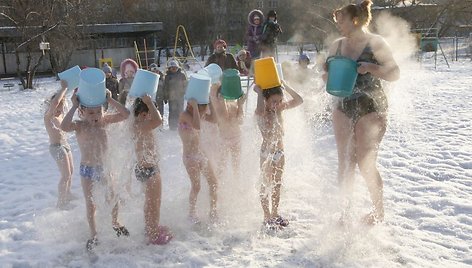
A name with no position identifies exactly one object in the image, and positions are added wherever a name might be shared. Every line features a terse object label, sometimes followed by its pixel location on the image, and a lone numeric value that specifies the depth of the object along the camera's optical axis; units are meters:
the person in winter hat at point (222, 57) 6.73
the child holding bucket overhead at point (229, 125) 4.36
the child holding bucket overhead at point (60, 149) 4.12
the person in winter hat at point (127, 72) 6.39
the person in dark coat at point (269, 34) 7.15
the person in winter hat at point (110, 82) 7.77
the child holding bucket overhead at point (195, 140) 3.44
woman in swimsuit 3.11
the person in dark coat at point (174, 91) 7.67
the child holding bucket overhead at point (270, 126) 3.34
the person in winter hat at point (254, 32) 7.33
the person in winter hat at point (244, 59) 7.73
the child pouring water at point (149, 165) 3.26
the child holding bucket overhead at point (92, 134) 3.12
